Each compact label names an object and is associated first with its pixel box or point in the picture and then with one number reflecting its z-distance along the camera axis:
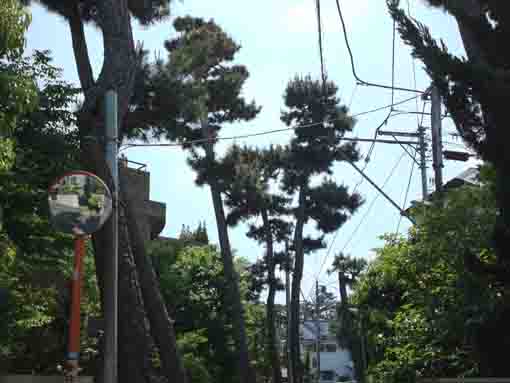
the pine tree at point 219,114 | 28.06
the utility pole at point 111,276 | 8.33
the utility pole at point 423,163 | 22.83
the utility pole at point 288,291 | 38.31
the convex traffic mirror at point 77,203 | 6.95
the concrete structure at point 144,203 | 29.75
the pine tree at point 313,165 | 37.69
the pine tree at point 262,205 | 33.44
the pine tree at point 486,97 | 7.89
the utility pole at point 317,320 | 71.45
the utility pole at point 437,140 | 19.28
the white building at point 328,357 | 93.00
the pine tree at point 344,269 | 62.81
